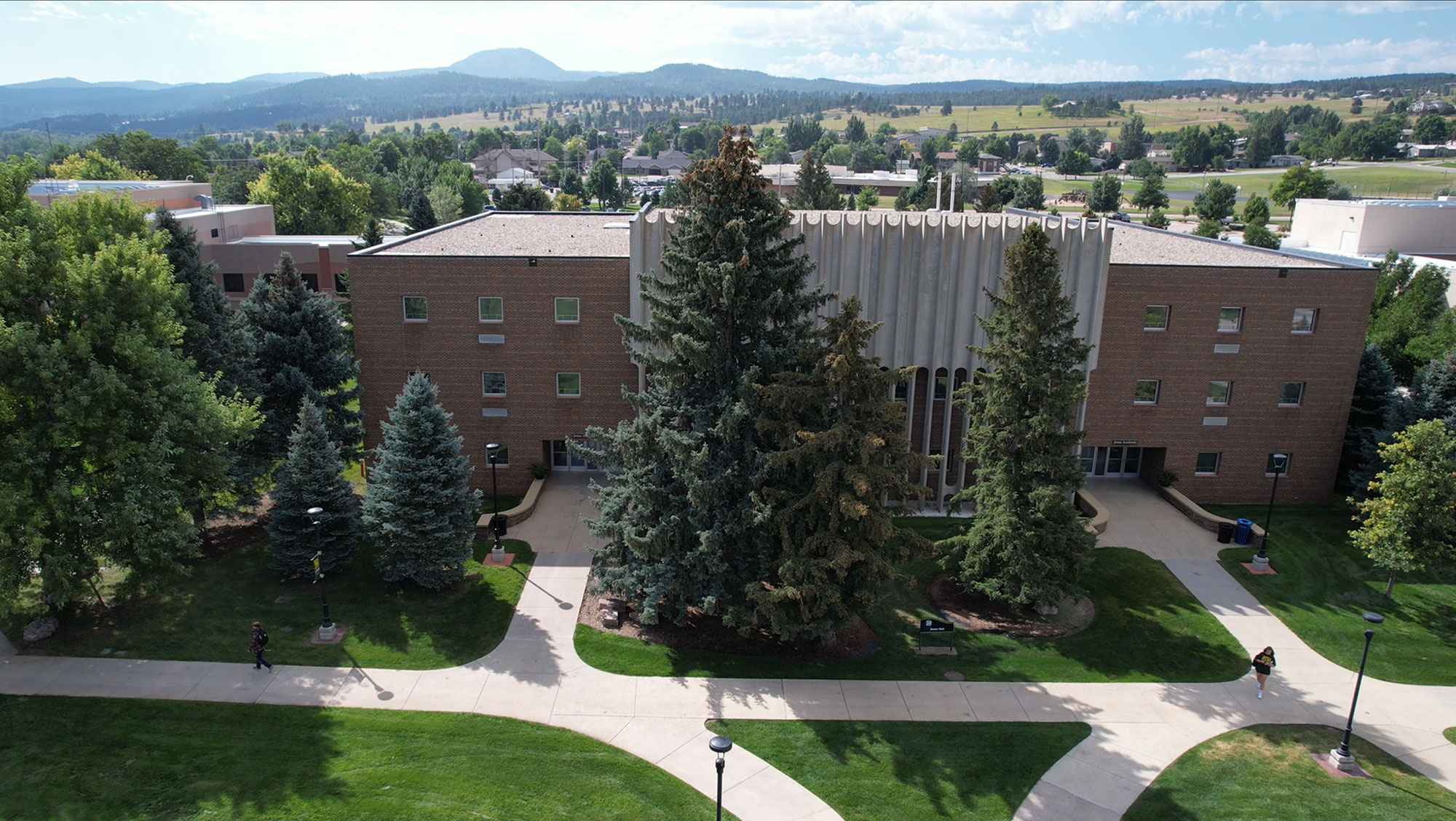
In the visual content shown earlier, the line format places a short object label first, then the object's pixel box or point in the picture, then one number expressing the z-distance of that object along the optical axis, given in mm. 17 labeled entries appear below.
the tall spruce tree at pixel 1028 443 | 23516
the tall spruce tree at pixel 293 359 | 31000
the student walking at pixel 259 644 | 21859
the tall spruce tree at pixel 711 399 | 21547
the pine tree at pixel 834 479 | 20594
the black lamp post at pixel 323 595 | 23125
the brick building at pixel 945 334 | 30188
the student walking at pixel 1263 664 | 22328
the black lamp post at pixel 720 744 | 15102
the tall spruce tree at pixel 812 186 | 98188
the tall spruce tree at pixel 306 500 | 25609
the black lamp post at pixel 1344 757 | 19781
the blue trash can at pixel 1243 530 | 30594
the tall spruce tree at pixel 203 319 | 29594
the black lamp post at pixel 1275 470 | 28234
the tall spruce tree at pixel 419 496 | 25062
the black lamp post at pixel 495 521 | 28328
